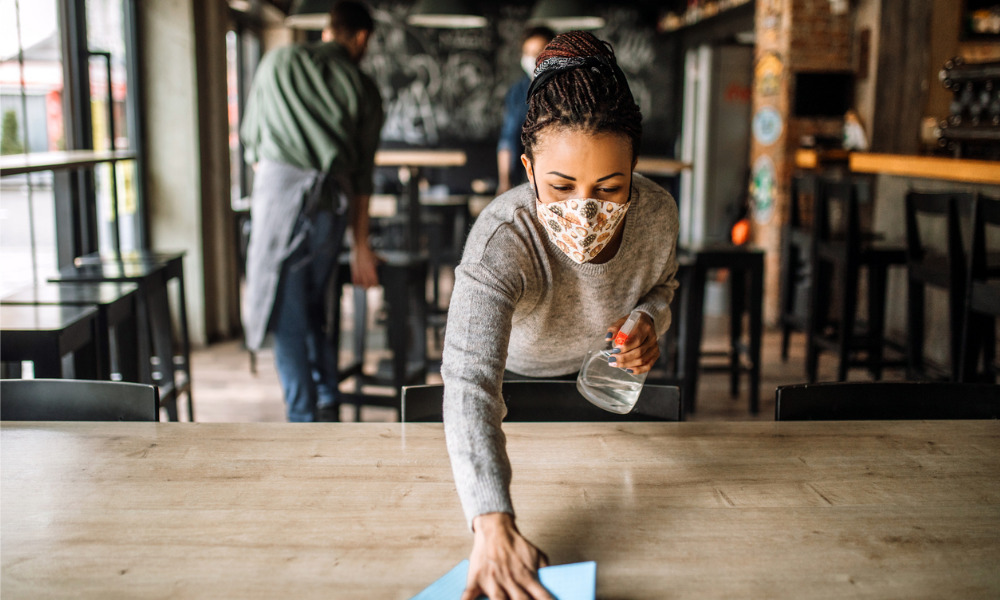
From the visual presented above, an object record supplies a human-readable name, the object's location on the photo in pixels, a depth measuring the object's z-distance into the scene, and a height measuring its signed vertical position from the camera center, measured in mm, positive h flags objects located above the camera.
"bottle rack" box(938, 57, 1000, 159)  3373 +322
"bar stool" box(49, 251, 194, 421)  2648 -349
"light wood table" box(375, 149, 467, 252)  4406 +88
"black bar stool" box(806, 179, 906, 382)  3537 -423
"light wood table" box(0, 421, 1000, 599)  798 -383
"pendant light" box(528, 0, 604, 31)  5258 +1111
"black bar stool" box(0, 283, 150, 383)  2256 -387
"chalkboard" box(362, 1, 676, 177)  8031 +1119
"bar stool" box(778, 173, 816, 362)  4117 -387
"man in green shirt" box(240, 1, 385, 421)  2725 +3
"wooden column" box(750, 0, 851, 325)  4977 +613
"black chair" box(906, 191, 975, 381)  2863 -328
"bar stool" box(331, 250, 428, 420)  2875 -531
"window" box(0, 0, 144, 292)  3033 +244
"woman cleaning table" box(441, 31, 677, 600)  836 -118
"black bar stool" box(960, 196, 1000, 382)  2650 -365
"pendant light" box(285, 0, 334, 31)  4664 +981
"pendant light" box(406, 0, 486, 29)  5148 +1099
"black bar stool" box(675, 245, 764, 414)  3250 -465
